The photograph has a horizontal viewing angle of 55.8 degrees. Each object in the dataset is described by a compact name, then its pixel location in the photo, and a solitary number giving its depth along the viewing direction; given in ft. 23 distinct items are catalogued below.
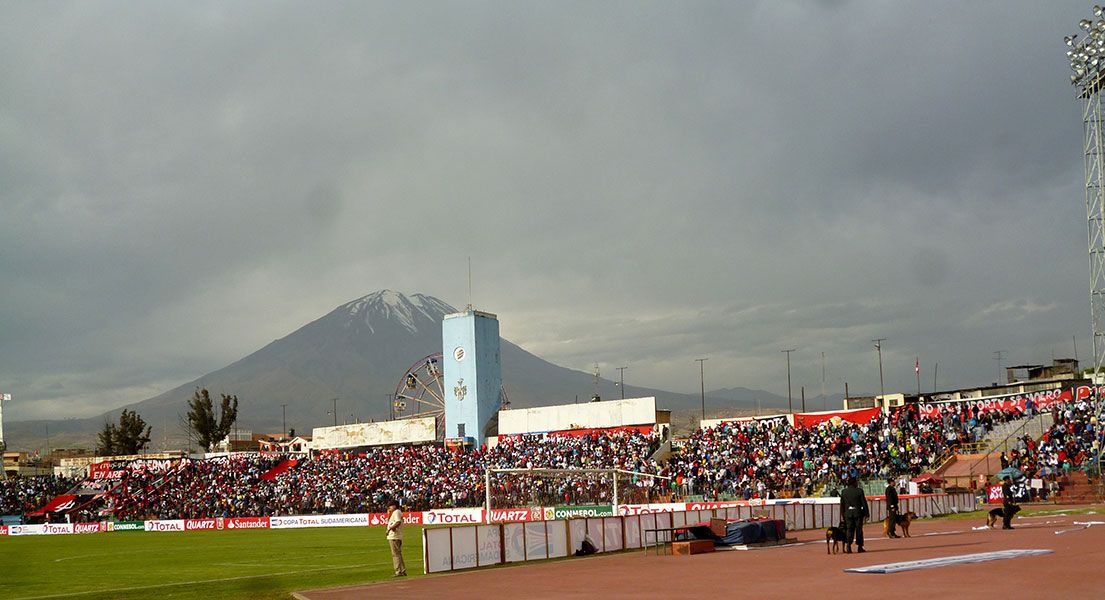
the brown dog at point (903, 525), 101.59
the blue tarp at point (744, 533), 100.68
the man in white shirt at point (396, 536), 87.25
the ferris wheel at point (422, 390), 329.31
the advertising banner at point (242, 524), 237.80
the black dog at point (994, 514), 108.17
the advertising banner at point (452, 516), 204.64
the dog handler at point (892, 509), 98.32
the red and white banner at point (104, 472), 326.77
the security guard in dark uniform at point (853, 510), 83.92
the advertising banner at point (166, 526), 249.14
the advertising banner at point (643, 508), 171.53
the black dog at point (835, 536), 85.66
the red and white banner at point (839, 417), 211.61
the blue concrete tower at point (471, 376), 293.02
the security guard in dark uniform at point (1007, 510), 107.24
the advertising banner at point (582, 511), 185.24
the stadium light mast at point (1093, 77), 156.15
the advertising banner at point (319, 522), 225.35
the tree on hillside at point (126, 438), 502.79
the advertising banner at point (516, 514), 188.30
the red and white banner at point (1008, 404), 188.64
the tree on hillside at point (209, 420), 483.51
